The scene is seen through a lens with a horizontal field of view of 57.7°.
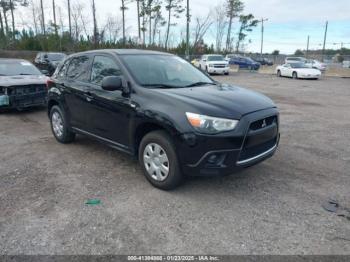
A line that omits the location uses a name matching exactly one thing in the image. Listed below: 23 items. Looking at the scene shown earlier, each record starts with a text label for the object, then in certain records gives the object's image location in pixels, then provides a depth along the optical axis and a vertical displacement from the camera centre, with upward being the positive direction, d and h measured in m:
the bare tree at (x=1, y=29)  39.55 +3.35
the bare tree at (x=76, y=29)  41.43 +3.49
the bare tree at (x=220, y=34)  56.88 +4.15
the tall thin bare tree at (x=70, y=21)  42.42 +4.58
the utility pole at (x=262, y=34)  63.05 +4.35
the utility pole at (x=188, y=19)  28.73 +3.28
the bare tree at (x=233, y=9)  56.72 +8.39
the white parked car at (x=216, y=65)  28.06 -0.75
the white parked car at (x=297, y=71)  24.23 -1.13
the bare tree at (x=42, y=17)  44.41 +5.37
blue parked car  37.17 -0.75
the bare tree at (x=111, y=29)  44.31 +3.69
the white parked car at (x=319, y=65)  33.53 -0.88
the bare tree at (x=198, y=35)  42.64 +2.83
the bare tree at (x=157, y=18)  48.09 +5.77
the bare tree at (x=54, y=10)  44.62 +6.29
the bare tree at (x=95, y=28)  39.38 +3.44
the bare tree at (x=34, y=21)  44.88 +4.84
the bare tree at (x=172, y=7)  48.28 +7.29
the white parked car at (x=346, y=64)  44.63 -1.01
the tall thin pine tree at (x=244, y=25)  62.97 +6.24
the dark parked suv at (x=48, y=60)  18.93 -0.26
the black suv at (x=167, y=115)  3.63 -0.72
